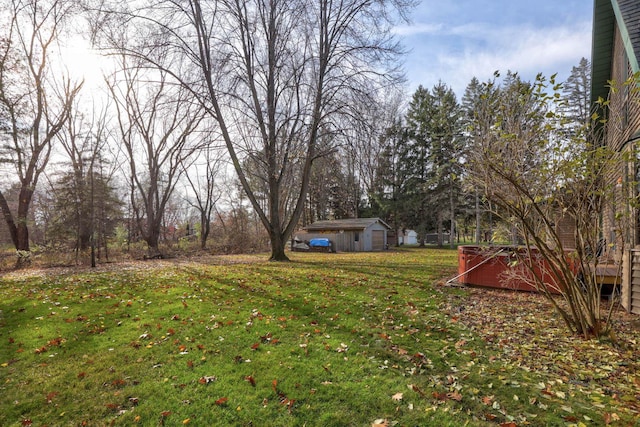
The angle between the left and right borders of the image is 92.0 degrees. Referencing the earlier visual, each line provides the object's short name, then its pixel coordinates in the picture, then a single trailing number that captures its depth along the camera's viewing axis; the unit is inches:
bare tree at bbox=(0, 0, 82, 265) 513.0
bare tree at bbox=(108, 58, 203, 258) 786.0
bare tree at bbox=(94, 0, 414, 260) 530.9
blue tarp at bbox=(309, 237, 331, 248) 1011.9
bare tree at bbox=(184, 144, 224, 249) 1178.2
